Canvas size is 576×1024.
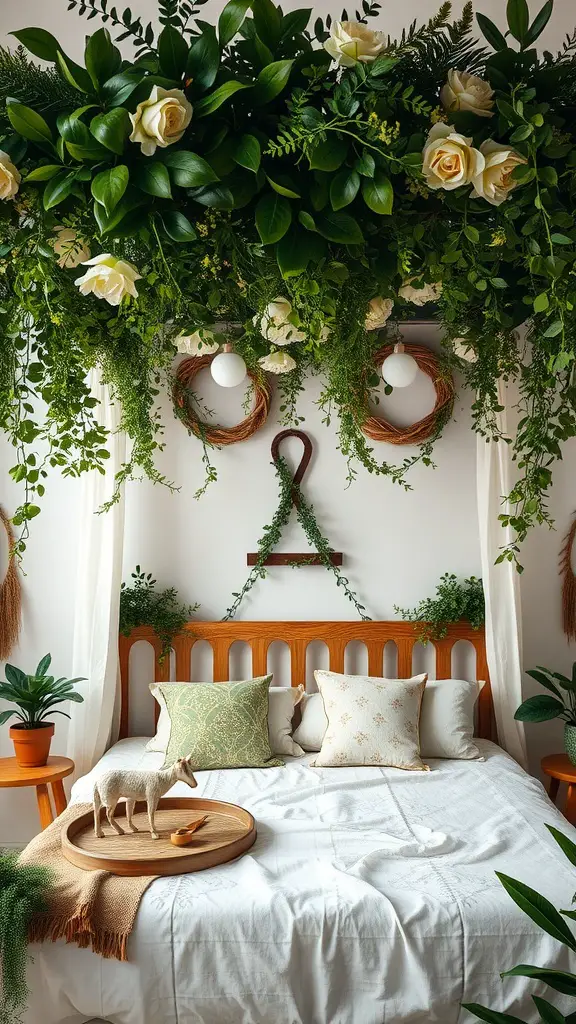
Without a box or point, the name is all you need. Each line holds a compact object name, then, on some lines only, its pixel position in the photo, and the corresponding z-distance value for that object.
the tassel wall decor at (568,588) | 4.19
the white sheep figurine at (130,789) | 2.56
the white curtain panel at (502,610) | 3.97
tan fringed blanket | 2.21
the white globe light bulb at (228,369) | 3.65
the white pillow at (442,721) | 3.76
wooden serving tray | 2.43
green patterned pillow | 3.59
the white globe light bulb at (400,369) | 3.71
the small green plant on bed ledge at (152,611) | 4.08
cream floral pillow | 3.61
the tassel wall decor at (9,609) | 4.15
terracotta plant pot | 3.72
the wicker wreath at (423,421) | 4.14
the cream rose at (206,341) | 1.35
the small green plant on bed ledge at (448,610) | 4.08
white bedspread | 2.19
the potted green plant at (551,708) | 3.79
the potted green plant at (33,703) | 3.73
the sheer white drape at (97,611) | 3.90
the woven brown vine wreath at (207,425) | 4.18
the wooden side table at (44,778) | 3.57
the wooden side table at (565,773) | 3.67
